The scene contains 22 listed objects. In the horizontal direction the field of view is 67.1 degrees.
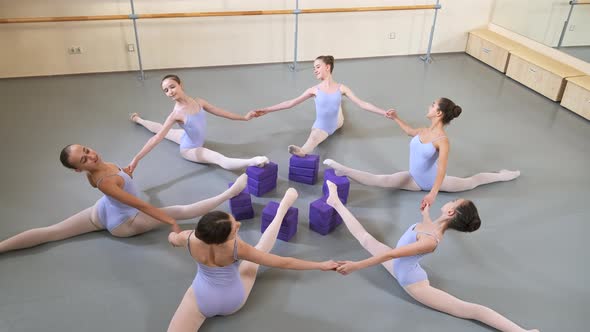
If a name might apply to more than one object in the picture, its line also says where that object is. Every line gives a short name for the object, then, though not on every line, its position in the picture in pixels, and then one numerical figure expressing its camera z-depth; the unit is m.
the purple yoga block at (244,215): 3.19
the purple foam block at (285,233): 3.01
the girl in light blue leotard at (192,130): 3.43
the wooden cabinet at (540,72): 5.17
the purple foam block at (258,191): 3.43
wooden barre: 4.95
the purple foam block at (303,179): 3.59
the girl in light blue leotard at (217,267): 2.03
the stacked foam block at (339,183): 3.28
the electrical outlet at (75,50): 5.46
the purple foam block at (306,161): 3.51
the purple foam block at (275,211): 2.96
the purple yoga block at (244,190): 3.33
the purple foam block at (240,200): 3.14
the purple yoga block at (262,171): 3.35
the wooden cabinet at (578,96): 4.81
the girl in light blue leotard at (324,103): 3.83
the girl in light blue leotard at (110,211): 2.70
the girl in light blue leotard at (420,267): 2.35
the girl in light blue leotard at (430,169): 3.12
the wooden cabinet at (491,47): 5.96
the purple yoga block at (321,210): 2.98
